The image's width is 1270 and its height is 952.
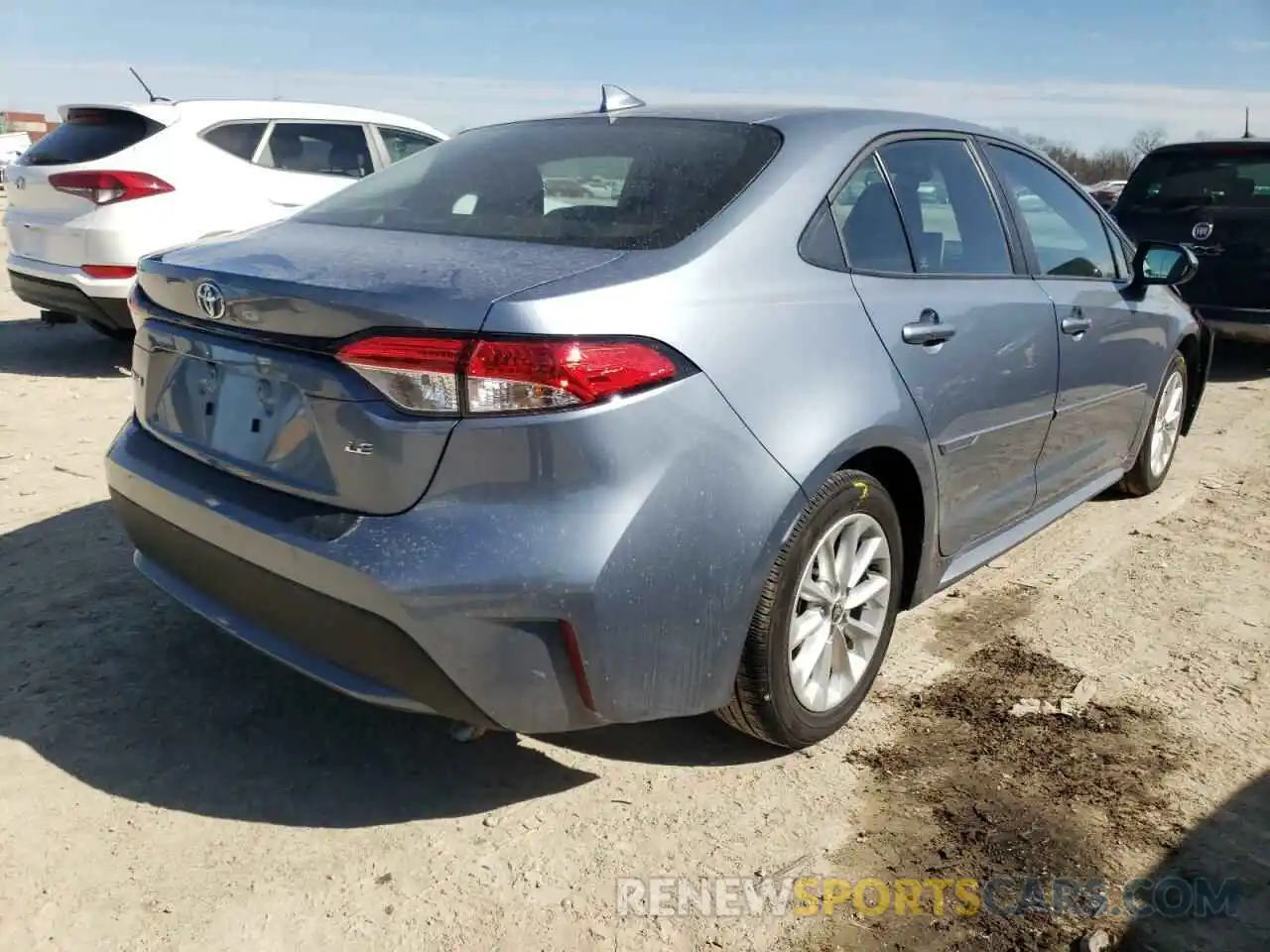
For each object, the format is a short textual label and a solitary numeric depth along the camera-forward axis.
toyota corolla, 2.05
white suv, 6.18
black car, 7.32
